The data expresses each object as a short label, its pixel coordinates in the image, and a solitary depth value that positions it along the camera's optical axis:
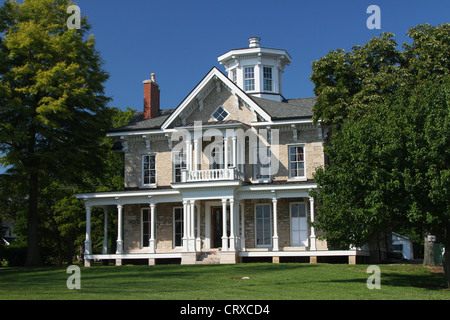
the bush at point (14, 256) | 35.72
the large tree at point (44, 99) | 30.00
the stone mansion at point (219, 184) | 29.67
